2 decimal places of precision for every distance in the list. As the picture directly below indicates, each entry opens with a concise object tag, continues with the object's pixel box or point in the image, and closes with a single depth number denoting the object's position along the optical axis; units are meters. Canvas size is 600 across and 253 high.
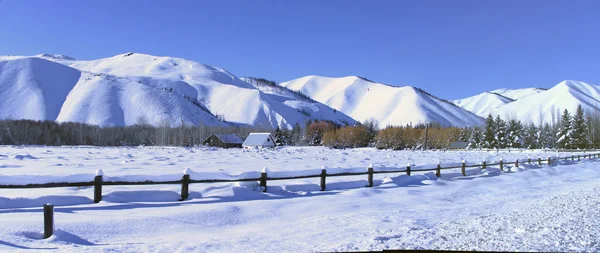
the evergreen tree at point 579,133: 74.25
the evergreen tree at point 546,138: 89.68
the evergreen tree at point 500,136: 81.44
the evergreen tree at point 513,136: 83.44
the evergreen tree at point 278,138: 117.50
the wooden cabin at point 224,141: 100.46
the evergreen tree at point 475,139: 86.47
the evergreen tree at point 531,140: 87.94
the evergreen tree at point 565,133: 75.25
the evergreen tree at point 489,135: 81.81
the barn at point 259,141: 92.37
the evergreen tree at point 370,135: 111.62
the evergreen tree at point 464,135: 99.20
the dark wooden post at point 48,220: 8.22
